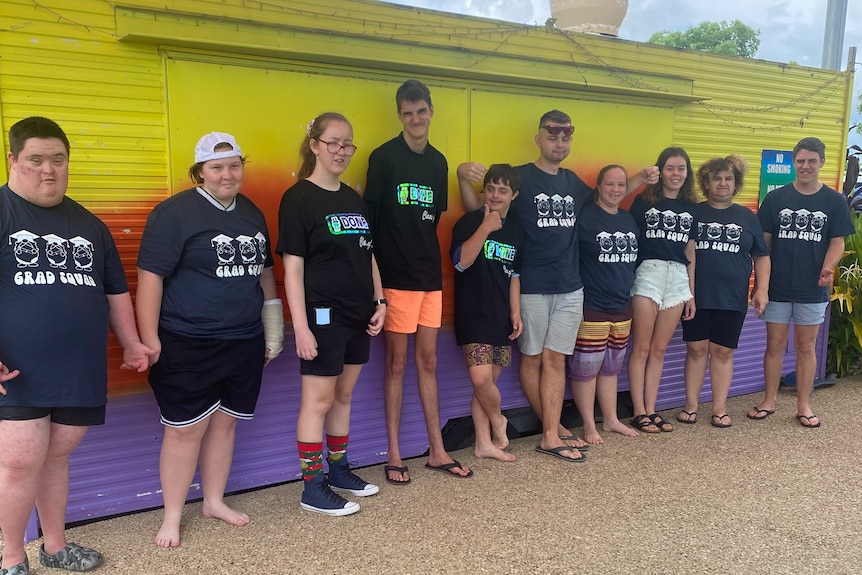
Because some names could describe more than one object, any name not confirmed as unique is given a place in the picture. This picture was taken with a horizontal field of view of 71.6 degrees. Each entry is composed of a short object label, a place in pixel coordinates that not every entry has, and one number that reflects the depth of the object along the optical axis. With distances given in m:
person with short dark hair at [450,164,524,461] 3.41
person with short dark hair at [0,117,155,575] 2.19
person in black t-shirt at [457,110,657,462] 3.63
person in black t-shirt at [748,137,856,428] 4.23
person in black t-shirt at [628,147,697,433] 4.04
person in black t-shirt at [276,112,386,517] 2.77
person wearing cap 2.54
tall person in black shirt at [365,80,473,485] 3.18
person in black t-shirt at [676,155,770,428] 4.14
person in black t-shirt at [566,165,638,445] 3.83
